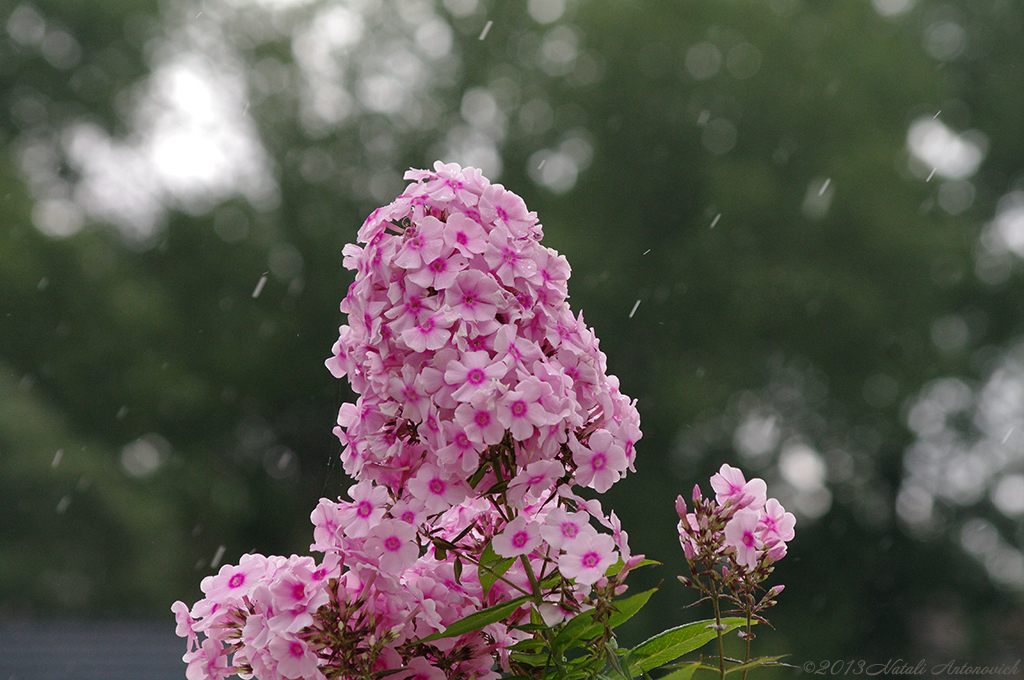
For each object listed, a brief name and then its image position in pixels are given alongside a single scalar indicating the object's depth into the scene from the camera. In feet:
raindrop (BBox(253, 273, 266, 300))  44.87
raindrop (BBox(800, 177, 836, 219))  46.52
